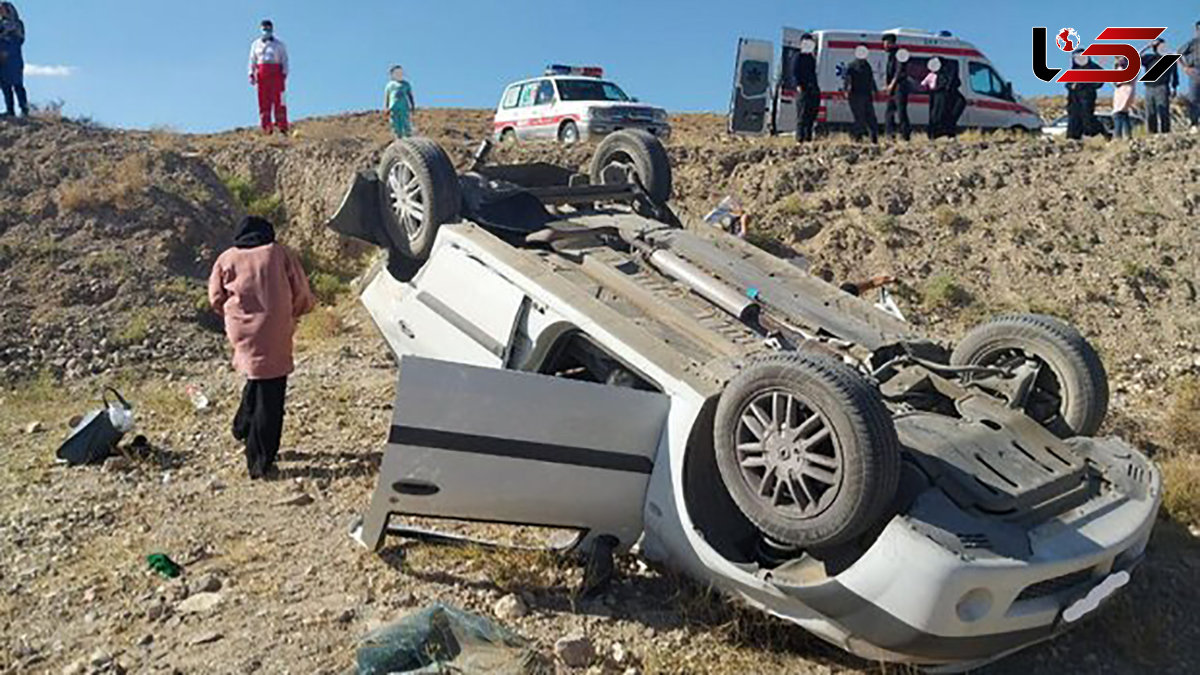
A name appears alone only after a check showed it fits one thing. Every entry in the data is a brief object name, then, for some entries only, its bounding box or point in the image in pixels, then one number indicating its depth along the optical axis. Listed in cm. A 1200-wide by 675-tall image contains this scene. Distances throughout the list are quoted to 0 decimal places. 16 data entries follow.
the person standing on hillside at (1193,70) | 1305
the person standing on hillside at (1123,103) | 1297
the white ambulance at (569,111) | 1566
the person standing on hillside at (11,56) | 1191
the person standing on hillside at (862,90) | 1363
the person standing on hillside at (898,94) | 1372
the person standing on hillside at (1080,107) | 1381
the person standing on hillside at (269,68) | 1350
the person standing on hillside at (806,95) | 1369
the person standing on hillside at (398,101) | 1399
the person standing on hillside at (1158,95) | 1317
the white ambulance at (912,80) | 1585
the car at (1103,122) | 1608
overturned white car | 313
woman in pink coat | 528
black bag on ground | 554
